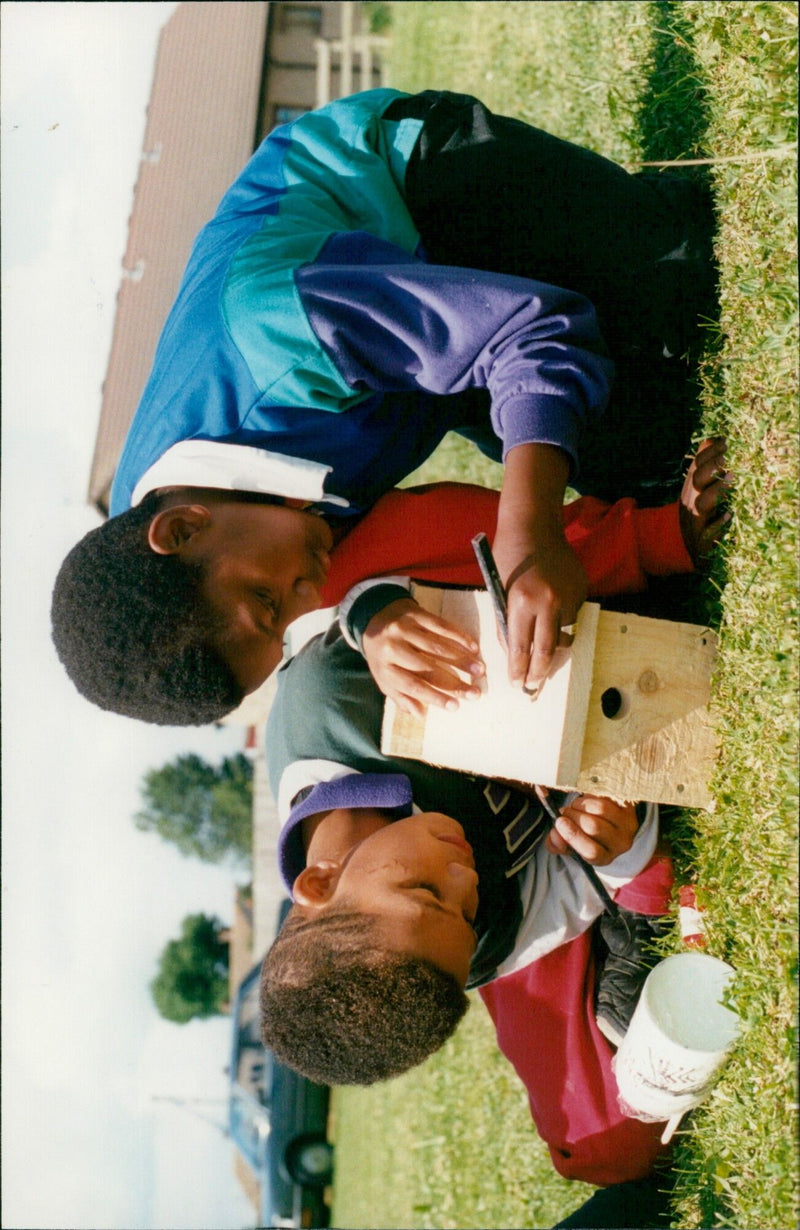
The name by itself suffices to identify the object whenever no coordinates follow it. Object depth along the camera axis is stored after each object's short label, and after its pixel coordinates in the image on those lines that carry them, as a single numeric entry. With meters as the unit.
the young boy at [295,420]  2.19
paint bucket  2.44
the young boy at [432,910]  2.24
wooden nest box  2.20
